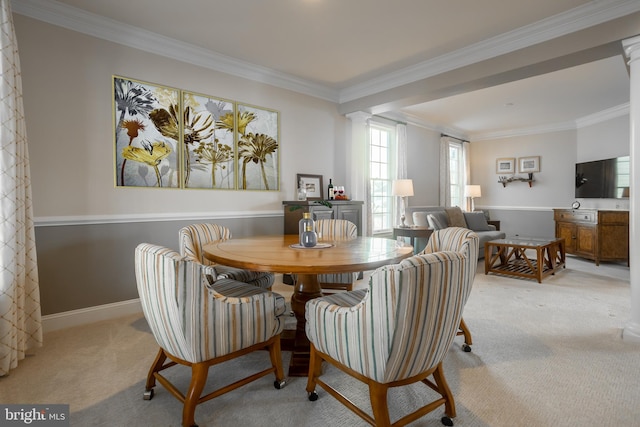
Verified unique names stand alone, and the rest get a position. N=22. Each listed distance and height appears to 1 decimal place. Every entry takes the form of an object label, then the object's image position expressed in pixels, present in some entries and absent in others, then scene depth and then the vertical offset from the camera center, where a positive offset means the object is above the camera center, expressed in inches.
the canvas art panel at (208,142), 136.2 +26.6
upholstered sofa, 214.4 -13.1
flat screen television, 213.9 +14.0
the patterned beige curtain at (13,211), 83.0 -1.2
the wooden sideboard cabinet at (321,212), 158.1 -4.5
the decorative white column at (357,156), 193.0 +27.7
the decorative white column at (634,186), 98.3 +3.8
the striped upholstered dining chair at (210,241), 103.5 -14.2
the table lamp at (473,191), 290.4 +8.5
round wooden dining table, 67.7 -12.5
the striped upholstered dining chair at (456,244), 71.4 -10.9
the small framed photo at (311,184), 172.6 +9.9
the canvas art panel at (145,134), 119.6 +26.9
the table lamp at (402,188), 213.5 +8.7
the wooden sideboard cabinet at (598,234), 198.8 -22.3
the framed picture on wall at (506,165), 293.1 +31.7
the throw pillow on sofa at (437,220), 206.5 -12.6
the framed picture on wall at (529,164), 279.7 +30.8
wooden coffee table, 168.2 -33.6
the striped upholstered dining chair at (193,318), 56.5 -21.2
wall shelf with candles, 282.8 +18.1
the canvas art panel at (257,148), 151.7 +26.5
